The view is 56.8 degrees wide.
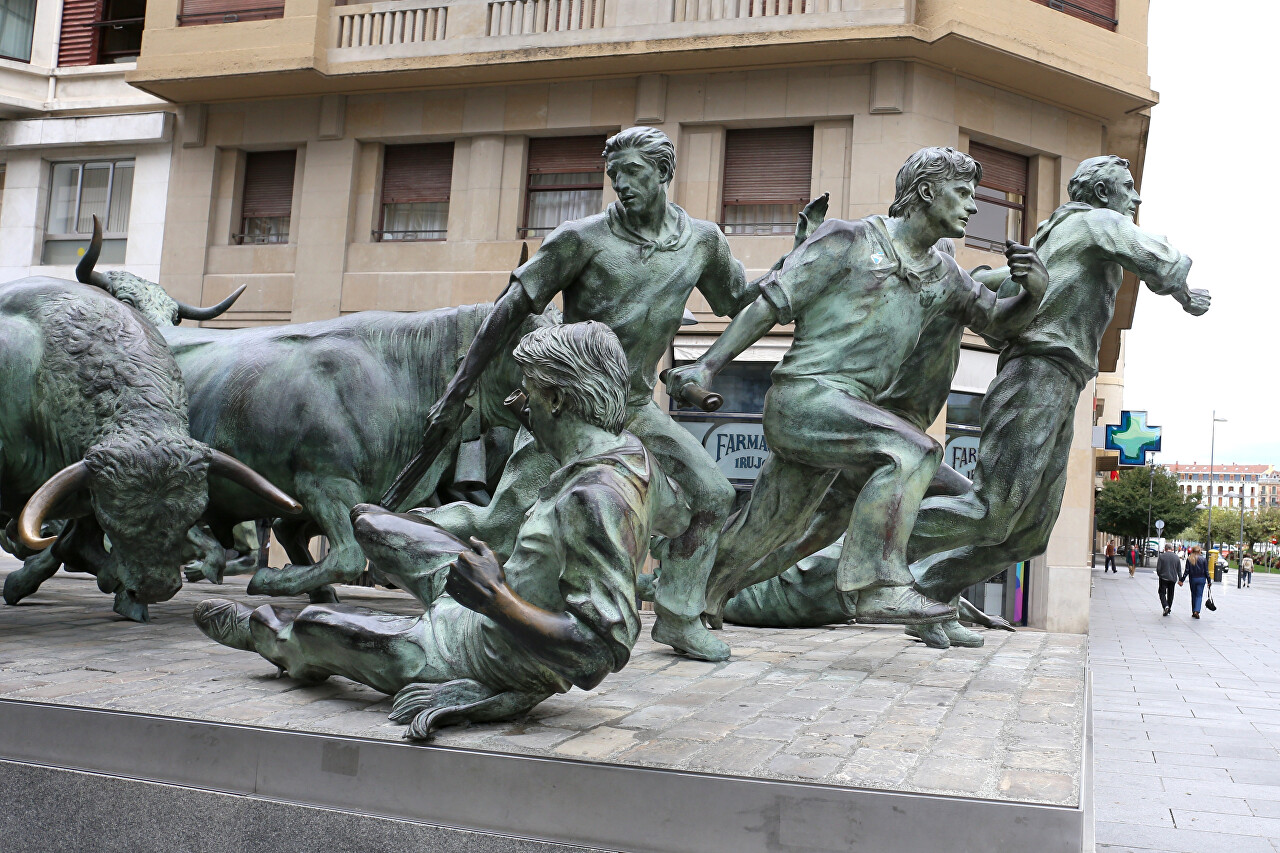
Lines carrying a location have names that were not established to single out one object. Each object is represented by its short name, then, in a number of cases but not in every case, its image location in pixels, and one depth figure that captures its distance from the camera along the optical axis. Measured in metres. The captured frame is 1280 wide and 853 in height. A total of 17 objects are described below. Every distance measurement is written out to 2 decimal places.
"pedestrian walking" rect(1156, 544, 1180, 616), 22.88
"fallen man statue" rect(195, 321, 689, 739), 2.86
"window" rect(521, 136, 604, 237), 16.84
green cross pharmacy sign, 25.70
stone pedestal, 2.60
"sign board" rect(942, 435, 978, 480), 15.37
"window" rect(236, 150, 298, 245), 18.17
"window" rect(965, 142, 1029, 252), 16.16
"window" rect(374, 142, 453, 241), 17.50
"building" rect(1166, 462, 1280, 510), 190.27
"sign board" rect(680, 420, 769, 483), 15.45
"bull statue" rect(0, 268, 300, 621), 4.40
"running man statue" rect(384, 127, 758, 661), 4.49
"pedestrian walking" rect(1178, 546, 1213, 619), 21.75
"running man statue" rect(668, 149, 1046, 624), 4.47
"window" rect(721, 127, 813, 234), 15.91
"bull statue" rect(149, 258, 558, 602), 5.86
